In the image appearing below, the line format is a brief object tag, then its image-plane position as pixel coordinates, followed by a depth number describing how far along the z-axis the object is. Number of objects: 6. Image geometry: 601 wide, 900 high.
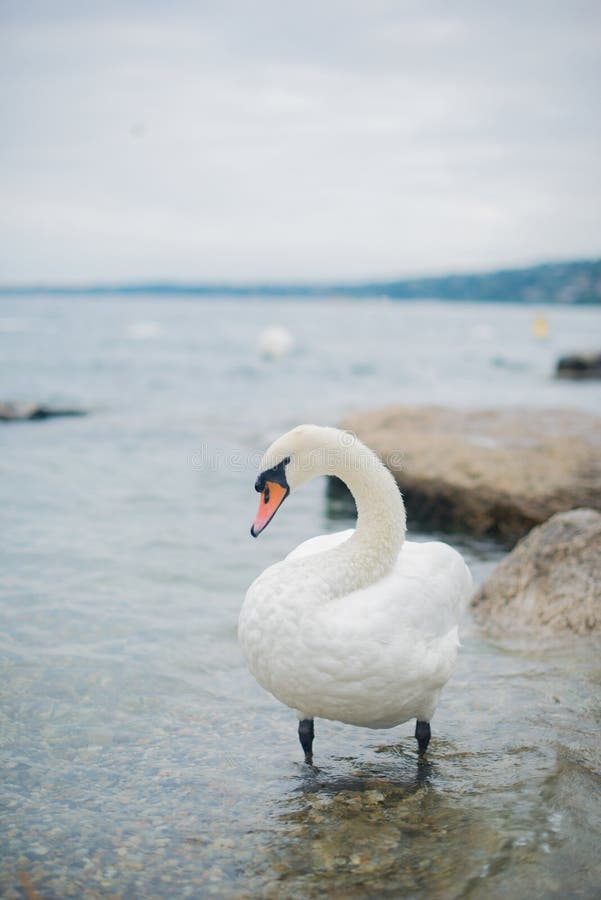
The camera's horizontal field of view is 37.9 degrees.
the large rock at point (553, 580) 5.72
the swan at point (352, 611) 3.79
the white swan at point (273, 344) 35.34
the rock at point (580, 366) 27.16
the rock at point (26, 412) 16.12
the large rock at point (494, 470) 8.38
